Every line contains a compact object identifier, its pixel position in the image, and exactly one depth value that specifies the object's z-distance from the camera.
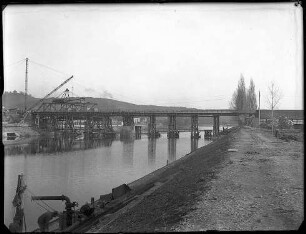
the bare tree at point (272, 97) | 40.17
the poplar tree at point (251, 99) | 72.38
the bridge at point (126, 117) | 75.19
